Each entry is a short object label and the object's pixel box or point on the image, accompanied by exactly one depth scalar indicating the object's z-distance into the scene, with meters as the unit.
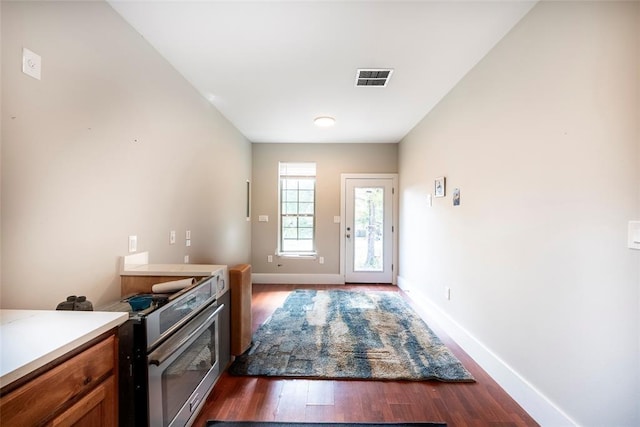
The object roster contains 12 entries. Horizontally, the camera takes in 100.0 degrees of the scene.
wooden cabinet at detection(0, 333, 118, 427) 0.71
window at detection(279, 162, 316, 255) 4.86
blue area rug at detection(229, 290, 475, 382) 2.10
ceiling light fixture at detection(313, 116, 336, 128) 3.45
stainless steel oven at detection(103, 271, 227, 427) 1.11
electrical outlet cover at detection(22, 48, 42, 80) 1.19
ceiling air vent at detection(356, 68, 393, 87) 2.35
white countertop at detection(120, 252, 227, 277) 1.74
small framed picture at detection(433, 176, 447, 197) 2.92
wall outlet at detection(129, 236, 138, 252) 1.82
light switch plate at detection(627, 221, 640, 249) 1.11
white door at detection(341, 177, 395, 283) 4.79
